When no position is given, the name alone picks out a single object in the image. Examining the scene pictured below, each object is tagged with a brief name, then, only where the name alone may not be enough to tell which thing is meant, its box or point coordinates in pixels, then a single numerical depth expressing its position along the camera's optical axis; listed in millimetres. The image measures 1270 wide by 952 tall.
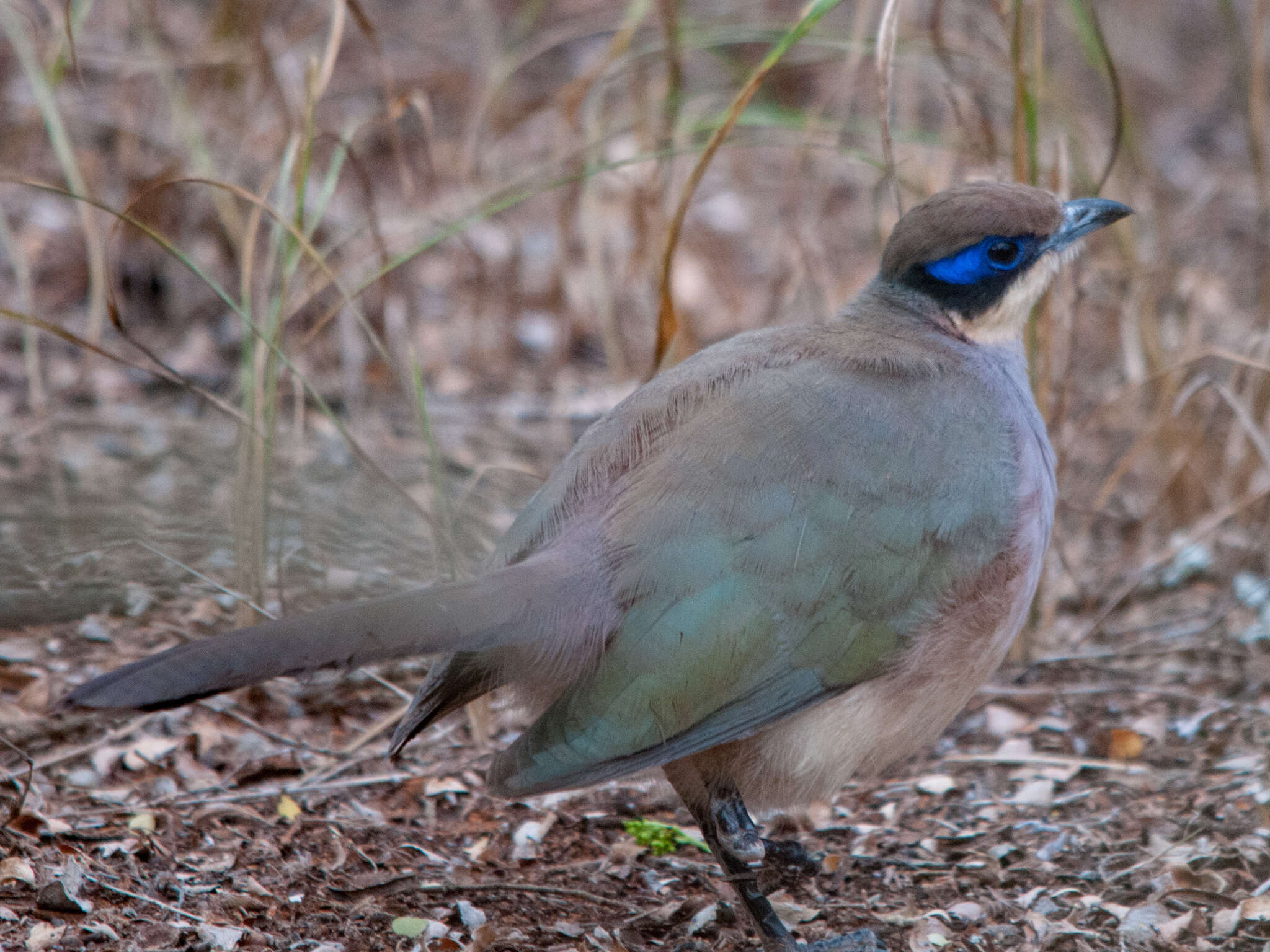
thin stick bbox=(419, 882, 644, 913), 6109
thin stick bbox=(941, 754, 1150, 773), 7336
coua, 5387
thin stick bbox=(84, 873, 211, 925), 5582
